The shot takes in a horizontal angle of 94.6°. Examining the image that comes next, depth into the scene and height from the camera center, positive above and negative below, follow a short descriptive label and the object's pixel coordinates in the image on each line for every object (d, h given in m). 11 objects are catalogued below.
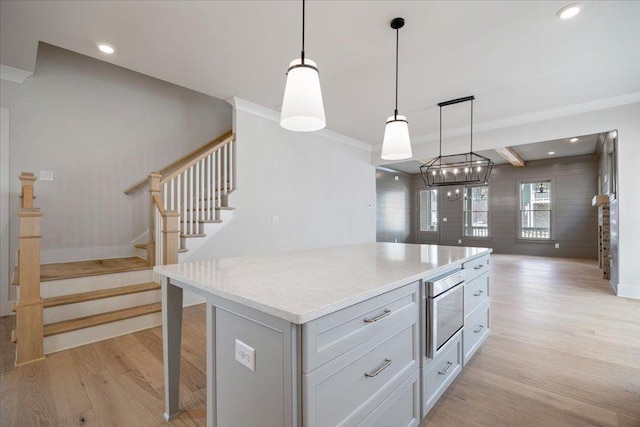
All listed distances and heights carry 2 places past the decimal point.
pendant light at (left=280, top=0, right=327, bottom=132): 1.50 +0.63
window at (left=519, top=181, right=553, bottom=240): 8.49 +0.23
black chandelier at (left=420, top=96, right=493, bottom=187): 3.27 +0.59
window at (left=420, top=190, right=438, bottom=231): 10.75 +0.27
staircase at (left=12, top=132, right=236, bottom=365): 2.33 -0.63
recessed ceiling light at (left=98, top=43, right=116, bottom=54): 2.80 +1.62
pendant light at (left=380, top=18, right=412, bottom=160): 2.22 +0.59
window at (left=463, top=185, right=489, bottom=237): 9.59 +0.21
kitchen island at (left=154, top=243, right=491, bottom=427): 0.97 -0.48
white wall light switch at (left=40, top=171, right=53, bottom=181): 3.67 +0.50
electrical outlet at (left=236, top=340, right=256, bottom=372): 1.08 -0.52
